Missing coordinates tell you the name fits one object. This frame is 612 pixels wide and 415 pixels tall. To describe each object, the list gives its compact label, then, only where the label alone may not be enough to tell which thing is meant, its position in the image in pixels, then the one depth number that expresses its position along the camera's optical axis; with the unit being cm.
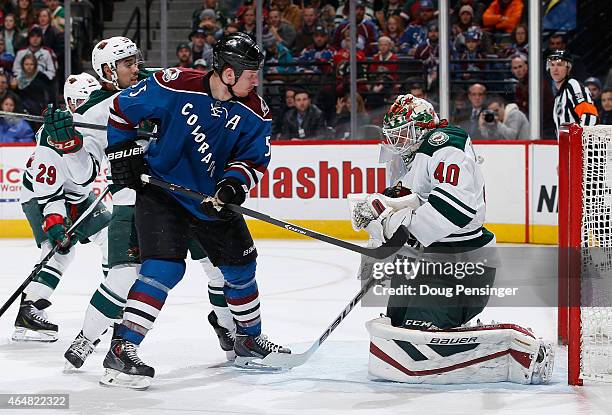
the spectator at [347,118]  1692
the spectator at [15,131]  1734
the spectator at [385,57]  1719
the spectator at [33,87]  1787
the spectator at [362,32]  1719
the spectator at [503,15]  1659
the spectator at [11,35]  1861
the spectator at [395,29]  1748
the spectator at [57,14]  1830
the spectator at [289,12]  1773
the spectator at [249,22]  1758
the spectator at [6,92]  1789
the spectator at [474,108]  1648
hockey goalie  706
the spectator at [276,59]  1747
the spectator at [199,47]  1833
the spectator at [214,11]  1847
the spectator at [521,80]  1628
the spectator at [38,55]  1800
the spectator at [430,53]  1689
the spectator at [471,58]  1680
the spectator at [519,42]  1639
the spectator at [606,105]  1547
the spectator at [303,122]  1698
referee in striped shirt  1327
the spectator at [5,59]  1836
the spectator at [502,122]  1616
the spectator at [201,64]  1819
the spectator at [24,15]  1873
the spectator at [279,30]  1758
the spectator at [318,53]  1739
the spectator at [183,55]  1811
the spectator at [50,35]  1811
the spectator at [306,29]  1791
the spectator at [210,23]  1862
